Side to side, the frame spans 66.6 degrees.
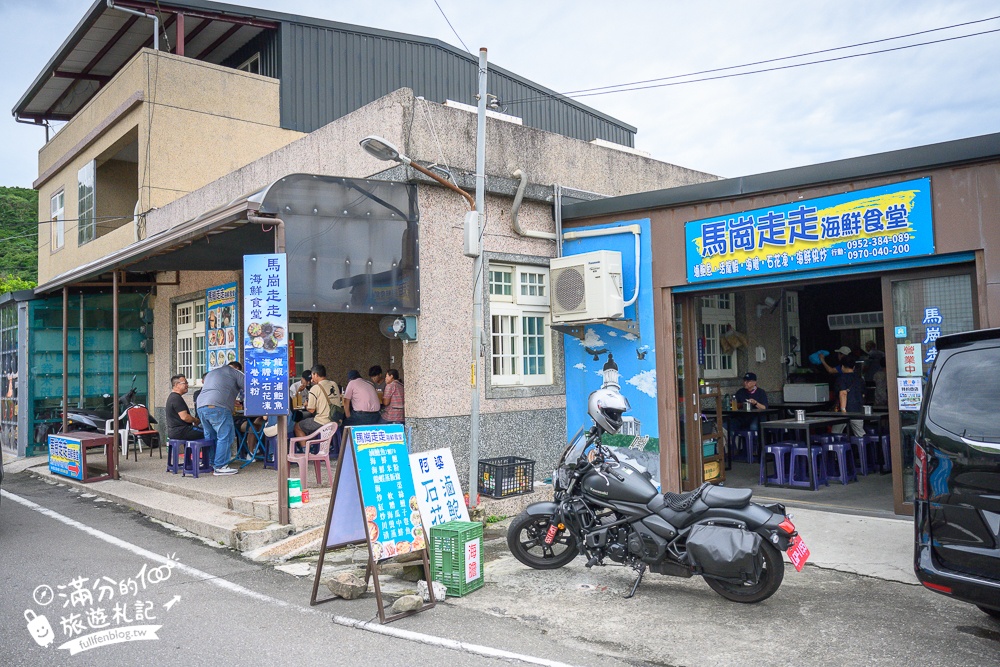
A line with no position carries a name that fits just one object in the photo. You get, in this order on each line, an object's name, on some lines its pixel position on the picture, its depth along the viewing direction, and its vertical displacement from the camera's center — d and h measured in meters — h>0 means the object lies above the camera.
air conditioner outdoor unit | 9.38 +0.94
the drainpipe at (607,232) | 9.59 +1.70
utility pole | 8.15 +0.78
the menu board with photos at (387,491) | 5.75 -0.97
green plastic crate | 5.98 -1.52
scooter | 14.18 -0.81
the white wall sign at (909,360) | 7.64 -0.06
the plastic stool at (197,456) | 10.55 -1.22
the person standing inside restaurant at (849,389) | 12.06 -0.53
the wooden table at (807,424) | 9.82 -0.89
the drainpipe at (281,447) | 7.73 -0.79
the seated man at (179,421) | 10.91 -0.72
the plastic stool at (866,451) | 10.95 -1.44
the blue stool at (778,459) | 10.13 -1.37
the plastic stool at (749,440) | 12.55 -1.37
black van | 4.18 -0.69
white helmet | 6.32 -0.40
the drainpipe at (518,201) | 9.84 +2.10
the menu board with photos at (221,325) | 12.72 +0.78
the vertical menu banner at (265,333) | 7.57 +0.36
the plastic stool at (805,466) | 9.95 -1.48
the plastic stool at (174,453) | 11.07 -1.22
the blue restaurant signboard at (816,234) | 7.65 +1.33
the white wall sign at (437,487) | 6.38 -1.05
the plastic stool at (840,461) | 10.25 -1.48
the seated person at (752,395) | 12.05 -0.60
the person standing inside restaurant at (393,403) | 10.51 -0.51
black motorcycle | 5.39 -1.29
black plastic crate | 8.70 -1.31
